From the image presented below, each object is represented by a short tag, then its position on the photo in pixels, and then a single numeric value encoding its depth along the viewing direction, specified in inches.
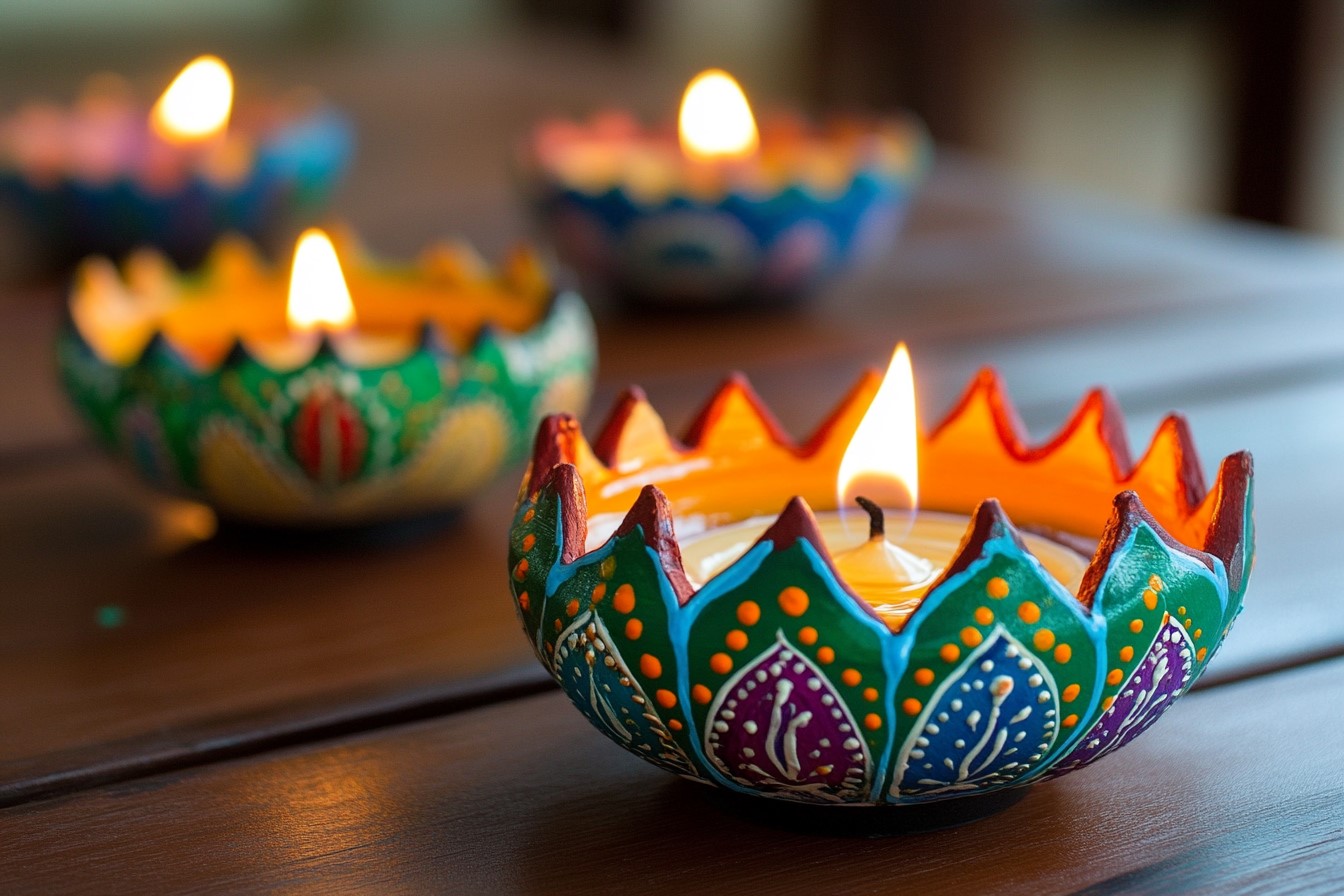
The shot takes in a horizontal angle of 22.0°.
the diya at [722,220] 30.8
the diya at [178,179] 33.8
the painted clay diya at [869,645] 18.4
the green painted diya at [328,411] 23.4
